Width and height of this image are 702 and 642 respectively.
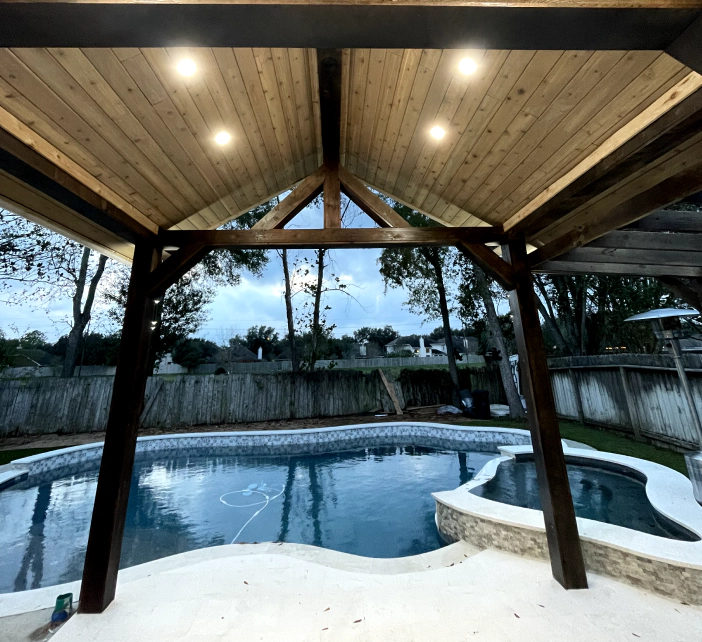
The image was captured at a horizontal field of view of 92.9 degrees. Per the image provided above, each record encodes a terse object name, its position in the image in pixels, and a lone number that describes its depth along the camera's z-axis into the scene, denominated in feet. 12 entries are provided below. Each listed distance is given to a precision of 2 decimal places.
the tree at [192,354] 60.95
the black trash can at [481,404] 30.17
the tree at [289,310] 37.73
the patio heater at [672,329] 10.85
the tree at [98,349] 50.75
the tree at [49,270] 26.05
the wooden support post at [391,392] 34.38
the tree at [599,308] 30.55
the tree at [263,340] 92.02
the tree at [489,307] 28.78
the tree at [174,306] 39.04
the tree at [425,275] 35.50
